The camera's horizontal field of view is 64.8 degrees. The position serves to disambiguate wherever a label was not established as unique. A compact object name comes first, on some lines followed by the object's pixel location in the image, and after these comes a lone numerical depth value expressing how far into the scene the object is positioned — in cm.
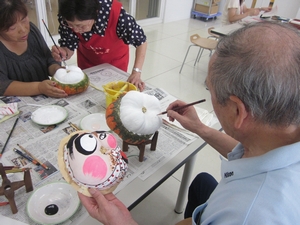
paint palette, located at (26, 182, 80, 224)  68
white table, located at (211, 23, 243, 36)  236
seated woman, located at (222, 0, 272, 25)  288
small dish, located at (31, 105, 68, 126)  101
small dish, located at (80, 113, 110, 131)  102
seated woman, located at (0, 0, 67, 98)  111
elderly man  47
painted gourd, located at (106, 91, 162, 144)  84
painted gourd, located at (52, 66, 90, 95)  117
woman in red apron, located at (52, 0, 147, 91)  118
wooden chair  291
